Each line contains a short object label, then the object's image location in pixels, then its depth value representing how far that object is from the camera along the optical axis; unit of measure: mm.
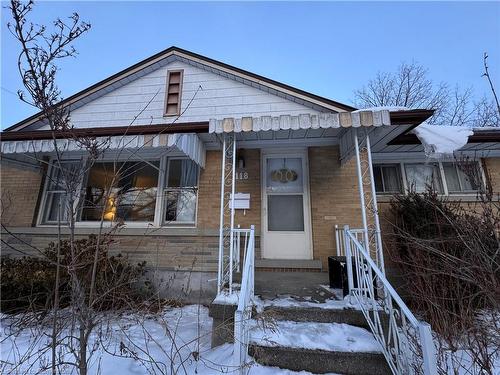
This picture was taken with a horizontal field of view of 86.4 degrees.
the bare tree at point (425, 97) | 16047
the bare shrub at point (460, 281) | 2279
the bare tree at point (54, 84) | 1860
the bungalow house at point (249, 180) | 4812
